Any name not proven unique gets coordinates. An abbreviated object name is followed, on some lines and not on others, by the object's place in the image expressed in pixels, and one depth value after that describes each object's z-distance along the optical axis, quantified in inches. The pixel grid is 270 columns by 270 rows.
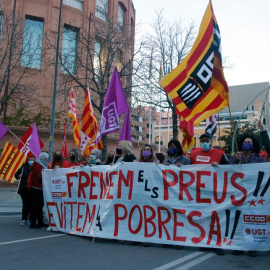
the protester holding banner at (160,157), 325.1
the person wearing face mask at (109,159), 378.0
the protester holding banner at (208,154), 252.7
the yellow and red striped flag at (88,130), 432.1
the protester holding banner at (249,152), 244.8
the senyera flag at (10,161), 466.6
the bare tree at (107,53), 815.7
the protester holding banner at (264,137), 245.3
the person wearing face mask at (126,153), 293.2
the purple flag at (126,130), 373.4
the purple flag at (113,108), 358.3
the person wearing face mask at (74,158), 348.2
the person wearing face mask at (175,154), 268.2
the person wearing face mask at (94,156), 366.0
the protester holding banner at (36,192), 331.9
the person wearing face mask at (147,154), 295.0
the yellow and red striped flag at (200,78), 271.7
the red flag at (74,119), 506.0
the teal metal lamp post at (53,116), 712.4
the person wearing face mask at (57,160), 333.1
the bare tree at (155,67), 823.7
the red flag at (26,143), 462.3
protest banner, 226.7
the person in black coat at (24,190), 352.8
